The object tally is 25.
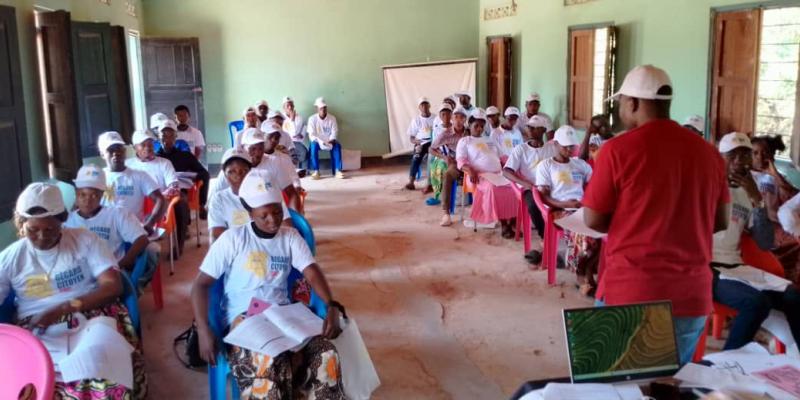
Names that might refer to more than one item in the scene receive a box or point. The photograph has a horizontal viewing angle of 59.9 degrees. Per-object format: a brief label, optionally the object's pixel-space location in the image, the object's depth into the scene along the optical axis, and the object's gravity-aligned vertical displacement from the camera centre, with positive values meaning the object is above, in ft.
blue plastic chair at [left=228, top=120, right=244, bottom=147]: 34.40 -1.60
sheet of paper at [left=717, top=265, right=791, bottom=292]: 11.59 -3.27
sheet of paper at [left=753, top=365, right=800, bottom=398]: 6.39 -2.76
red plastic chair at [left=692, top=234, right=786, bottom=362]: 12.41 -3.12
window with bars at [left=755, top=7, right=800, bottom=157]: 16.15 +0.25
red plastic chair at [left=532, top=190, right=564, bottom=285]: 17.30 -3.78
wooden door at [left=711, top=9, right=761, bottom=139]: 17.38 +0.30
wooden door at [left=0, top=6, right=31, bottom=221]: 14.85 -0.52
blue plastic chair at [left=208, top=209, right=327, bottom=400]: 10.19 -3.47
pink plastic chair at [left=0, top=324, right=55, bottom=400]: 6.98 -2.65
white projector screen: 36.52 +0.49
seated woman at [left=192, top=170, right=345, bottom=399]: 9.83 -2.63
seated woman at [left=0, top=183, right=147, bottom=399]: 9.98 -2.54
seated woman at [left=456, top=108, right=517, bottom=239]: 21.42 -2.82
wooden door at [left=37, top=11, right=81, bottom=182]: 17.74 +0.11
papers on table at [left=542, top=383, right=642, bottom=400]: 6.21 -2.73
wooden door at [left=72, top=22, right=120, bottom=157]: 20.25 +0.44
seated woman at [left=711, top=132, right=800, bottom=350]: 11.25 -2.92
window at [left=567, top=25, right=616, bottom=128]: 23.73 +0.54
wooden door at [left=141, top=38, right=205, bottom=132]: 32.68 +1.05
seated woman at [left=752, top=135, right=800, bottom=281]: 13.26 -2.13
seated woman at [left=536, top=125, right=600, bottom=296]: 17.27 -2.35
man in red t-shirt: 7.36 -1.22
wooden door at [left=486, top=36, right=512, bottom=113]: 33.50 +0.83
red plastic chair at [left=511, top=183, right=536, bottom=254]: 19.88 -3.81
